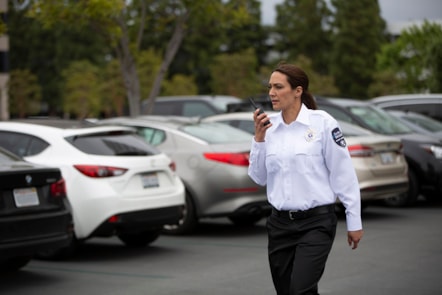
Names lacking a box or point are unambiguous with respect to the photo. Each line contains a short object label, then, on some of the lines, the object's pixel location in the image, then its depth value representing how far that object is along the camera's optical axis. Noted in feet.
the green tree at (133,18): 61.05
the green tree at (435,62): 108.17
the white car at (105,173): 29.81
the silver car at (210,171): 35.45
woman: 16.02
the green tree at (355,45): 250.37
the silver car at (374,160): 40.29
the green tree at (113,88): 220.84
